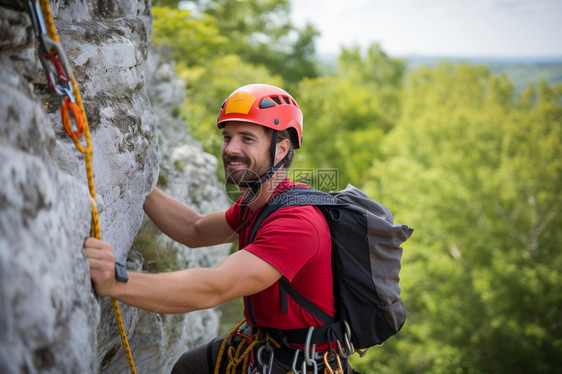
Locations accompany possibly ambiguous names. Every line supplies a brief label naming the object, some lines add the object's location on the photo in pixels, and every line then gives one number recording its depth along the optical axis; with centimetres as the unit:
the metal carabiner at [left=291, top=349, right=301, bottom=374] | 316
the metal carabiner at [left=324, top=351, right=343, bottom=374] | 314
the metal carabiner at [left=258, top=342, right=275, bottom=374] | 326
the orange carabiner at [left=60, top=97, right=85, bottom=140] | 238
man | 238
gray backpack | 317
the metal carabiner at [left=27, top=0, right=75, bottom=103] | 211
